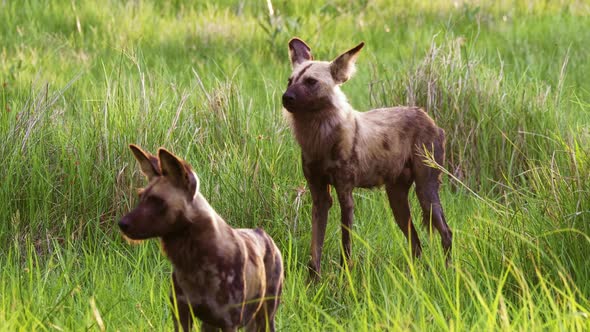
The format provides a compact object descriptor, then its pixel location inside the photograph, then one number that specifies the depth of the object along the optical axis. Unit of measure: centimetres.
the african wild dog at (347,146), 1123
